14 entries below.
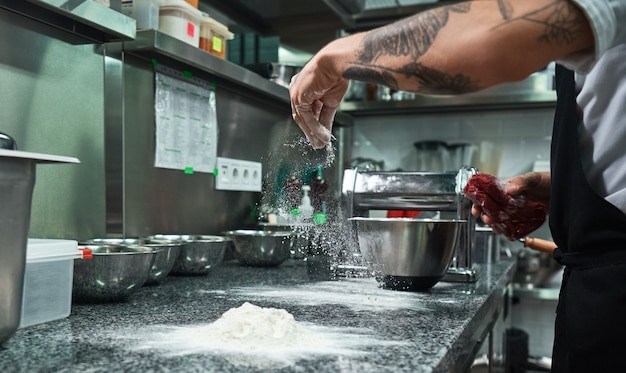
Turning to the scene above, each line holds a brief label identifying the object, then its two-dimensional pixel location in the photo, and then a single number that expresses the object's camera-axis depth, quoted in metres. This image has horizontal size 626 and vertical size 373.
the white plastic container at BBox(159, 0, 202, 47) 1.79
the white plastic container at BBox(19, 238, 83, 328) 1.01
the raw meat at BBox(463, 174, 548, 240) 1.47
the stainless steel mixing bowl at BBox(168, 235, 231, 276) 1.68
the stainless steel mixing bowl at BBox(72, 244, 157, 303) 1.19
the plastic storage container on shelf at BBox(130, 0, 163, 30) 1.71
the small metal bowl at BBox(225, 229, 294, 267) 1.97
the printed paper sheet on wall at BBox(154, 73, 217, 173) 2.01
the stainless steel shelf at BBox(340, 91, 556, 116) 3.40
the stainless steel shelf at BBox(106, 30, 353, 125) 1.68
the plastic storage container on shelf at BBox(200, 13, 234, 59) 1.99
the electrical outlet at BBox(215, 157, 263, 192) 2.36
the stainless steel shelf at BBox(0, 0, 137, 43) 1.36
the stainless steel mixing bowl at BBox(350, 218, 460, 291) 1.45
